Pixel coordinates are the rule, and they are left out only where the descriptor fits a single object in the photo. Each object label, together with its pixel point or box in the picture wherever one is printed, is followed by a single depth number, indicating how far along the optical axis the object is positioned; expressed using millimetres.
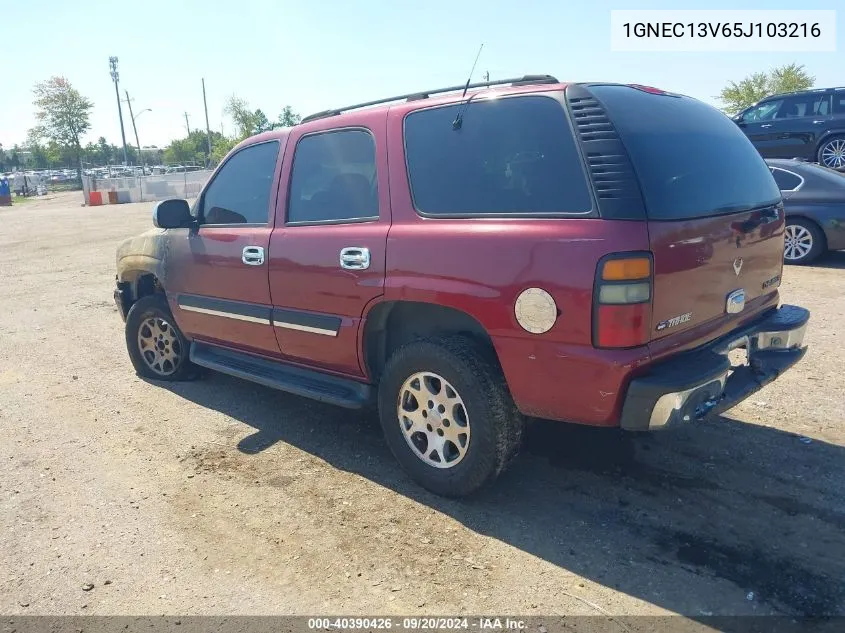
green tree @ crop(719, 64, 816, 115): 32031
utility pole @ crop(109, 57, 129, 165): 57094
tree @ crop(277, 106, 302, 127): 57831
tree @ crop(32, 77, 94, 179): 55969
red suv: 2635
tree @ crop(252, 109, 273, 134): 67750
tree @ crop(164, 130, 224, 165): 82938
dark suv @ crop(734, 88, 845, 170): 11875
